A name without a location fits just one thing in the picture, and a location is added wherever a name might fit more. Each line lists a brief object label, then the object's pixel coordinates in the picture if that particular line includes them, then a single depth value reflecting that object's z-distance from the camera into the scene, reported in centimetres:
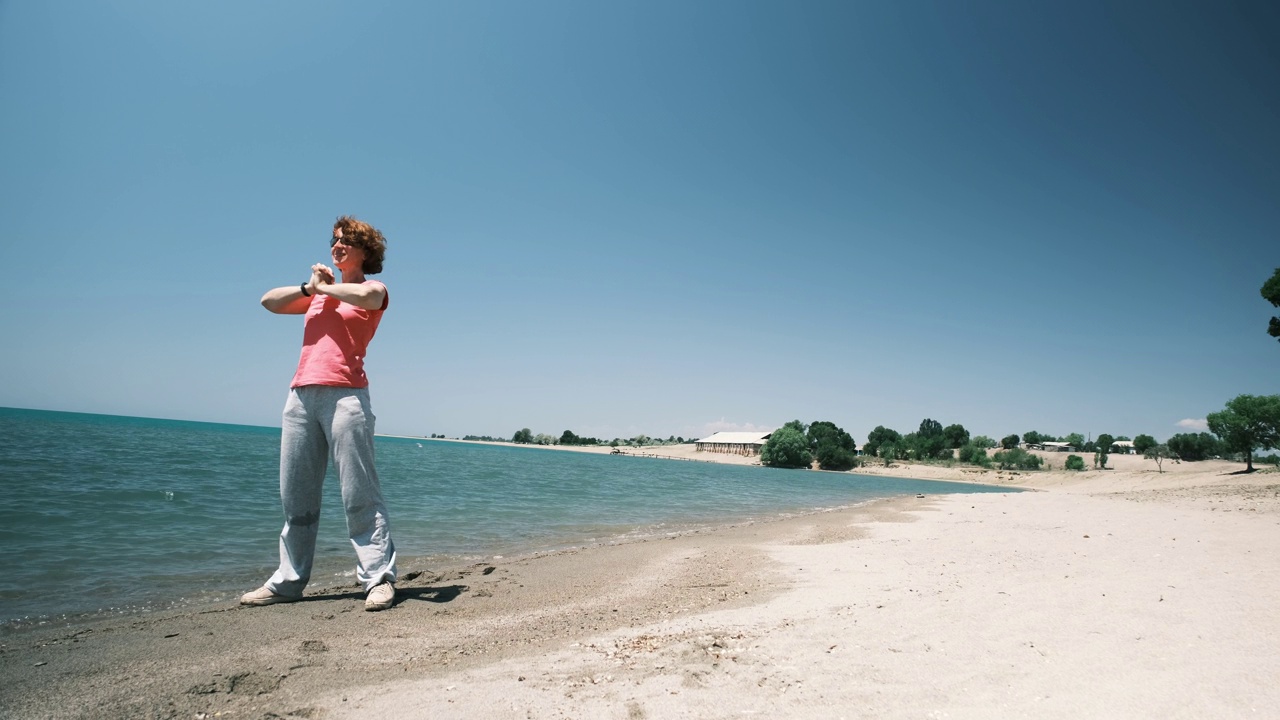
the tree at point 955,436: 12156
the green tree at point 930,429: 13425
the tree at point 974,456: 9200
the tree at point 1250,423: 3653
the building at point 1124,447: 13525
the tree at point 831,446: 9462
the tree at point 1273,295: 2206
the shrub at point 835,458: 9425
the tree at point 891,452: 9962
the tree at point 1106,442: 13900
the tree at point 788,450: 9538
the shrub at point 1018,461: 8250
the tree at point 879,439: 11919
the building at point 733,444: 12750
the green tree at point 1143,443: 12350
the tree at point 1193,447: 7869
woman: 418
